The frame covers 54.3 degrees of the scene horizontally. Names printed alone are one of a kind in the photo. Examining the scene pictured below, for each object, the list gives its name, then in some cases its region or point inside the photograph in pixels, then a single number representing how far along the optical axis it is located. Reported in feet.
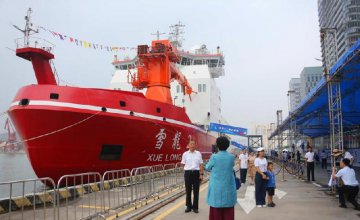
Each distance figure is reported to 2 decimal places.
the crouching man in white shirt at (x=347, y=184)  26.63
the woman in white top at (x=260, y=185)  28.04
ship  41.45
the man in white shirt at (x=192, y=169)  26.35
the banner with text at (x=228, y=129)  92.89
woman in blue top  15.93
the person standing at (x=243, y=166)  46.29
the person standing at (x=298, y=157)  69.00
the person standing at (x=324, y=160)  77.91
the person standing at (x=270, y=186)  28.45
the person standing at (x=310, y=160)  47.50
